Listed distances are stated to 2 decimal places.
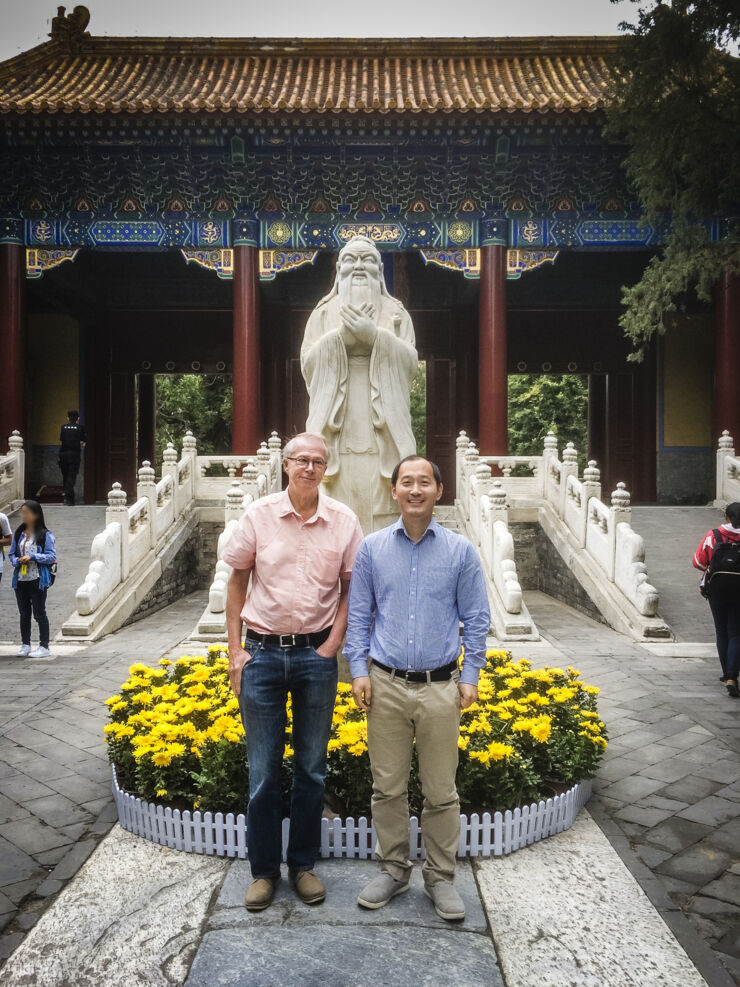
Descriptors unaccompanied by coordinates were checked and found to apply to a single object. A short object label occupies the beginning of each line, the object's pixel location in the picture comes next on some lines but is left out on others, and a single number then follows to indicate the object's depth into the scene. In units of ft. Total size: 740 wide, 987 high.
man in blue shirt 8.34
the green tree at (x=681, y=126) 25.80
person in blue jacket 21.53
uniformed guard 41.73
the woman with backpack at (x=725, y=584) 17.92
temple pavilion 39.75
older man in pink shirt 8.53
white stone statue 14.11
